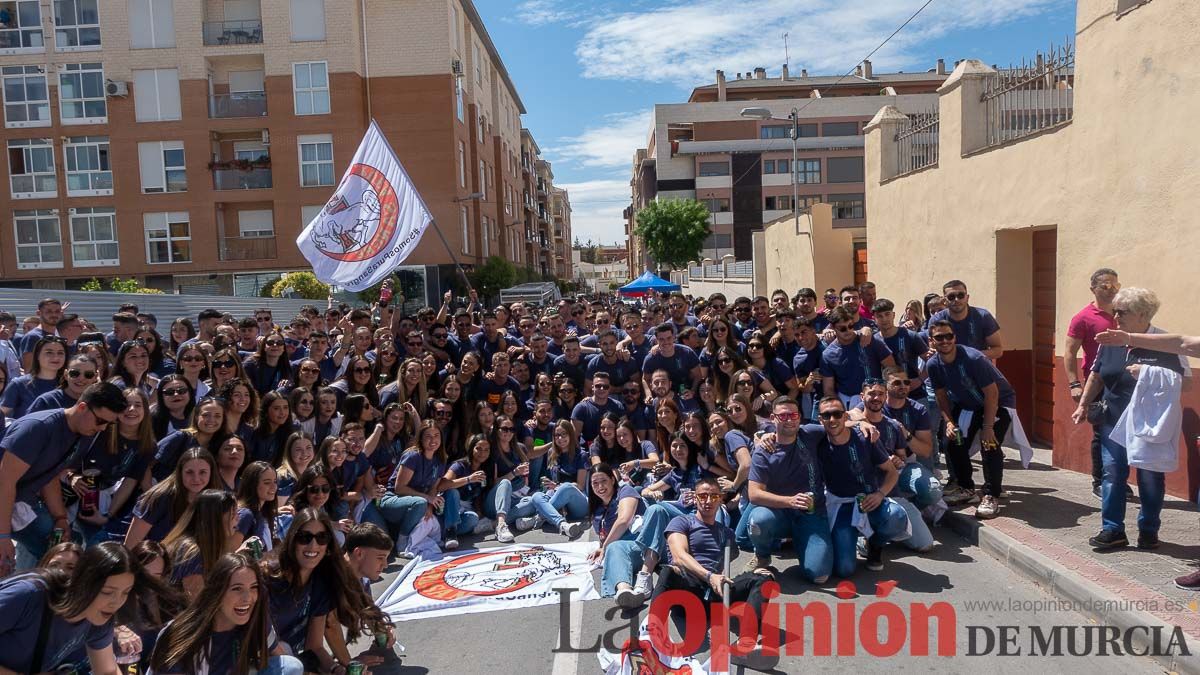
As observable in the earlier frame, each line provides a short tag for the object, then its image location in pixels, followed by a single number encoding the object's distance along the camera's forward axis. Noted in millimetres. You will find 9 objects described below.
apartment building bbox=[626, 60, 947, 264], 59656
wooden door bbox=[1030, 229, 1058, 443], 8914
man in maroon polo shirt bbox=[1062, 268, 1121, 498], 6352
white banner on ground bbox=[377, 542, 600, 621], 5711
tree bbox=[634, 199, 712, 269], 55312
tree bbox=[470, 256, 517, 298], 37562
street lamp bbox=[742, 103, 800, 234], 18000
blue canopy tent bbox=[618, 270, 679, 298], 29531
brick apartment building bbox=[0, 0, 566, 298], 32125
